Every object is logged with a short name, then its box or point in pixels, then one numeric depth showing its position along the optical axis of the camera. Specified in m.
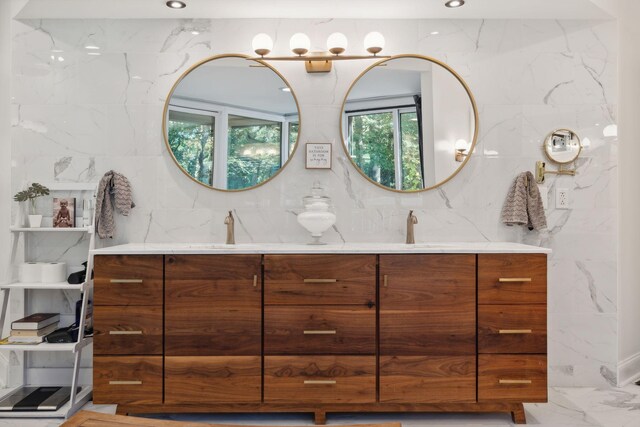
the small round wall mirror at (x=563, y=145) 2.73
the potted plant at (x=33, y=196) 2.54
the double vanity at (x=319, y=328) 2.23
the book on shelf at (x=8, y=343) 2.44
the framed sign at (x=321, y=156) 2.75
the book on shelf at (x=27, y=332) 2.45
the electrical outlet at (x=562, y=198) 2.74
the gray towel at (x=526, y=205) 2.65
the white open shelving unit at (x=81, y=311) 2.35
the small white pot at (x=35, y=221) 2.60
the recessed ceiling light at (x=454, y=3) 2.53
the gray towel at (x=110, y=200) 2.62
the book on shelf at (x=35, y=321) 2.46
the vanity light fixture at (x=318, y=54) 2.58
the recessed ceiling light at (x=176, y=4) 2.55
